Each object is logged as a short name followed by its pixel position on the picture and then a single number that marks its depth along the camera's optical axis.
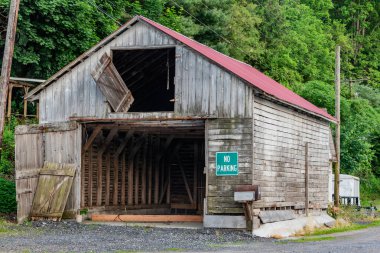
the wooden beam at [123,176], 28.28
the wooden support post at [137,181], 29.39
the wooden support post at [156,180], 31.05
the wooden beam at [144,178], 29.94
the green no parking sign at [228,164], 22.05
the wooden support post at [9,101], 31.63
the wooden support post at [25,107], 31.98
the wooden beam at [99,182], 26.46
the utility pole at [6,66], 22.53
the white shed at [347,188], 44.35
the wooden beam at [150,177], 30.44
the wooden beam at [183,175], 31.58
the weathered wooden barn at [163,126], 22.19
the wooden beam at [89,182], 25.89
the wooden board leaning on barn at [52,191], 23.36
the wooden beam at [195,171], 31.72
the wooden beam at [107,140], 26.41
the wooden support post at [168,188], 31.80
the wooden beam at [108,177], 27.09
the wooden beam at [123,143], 27.77
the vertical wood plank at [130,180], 28.89
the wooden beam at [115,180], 27.70
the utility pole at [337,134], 32.29
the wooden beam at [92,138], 24.58
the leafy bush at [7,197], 25.22
